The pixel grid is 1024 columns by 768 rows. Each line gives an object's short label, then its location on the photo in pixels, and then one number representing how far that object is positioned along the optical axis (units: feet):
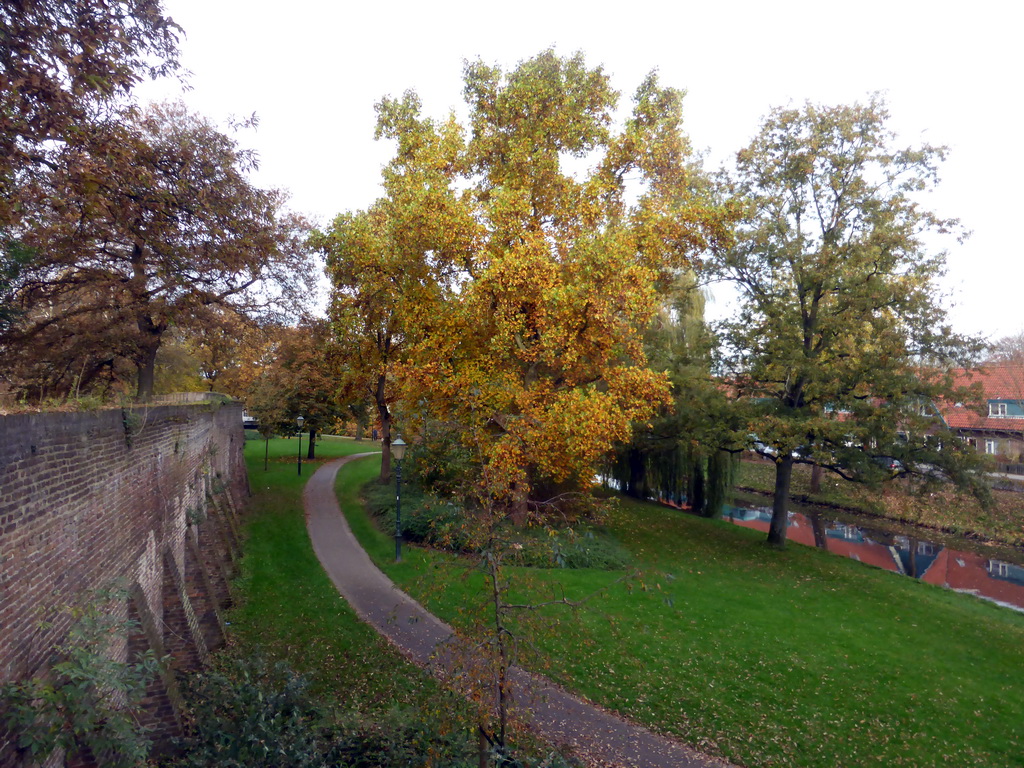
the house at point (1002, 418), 90.48
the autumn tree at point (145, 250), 23.24
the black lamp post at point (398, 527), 51.03
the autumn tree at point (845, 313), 52.29
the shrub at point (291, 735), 19.01
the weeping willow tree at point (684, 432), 58.75
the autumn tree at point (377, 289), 52.31
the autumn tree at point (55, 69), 18.78
